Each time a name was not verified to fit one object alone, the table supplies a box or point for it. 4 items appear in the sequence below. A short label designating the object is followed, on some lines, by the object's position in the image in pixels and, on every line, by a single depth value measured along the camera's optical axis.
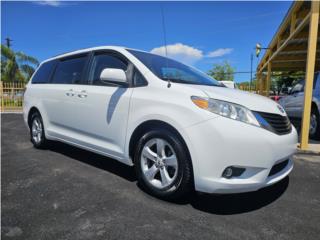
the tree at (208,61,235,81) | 49.87
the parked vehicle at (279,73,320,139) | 5.87
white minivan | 2.23
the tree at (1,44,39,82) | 21.00
